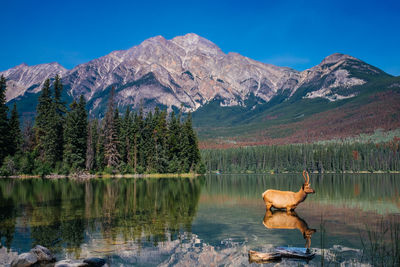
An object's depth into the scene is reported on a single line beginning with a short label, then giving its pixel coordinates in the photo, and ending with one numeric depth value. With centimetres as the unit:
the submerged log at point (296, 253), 1195
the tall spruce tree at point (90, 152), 8062
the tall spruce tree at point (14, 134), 7394
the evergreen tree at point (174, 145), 9319
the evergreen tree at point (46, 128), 7700
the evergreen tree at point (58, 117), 7975
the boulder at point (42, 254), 1132
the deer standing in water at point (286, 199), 2350
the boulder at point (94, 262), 1078
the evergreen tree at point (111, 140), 8469
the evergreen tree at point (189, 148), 9550
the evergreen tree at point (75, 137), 7725
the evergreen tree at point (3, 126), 6838
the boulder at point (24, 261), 1088
